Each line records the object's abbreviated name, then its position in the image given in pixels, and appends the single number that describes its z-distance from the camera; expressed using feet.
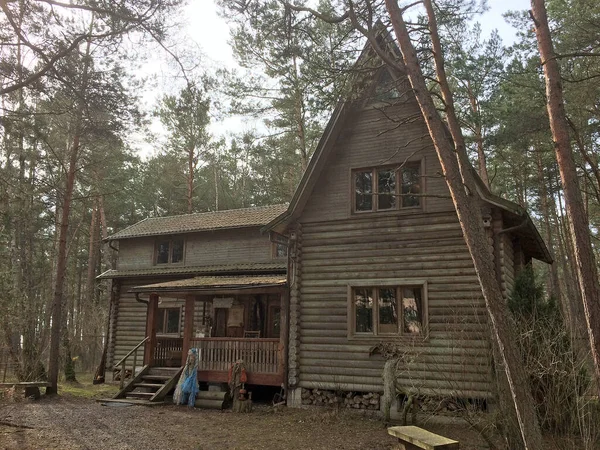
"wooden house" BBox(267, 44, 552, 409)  39.65
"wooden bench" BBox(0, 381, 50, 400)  49.21
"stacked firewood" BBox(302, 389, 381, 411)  41.01
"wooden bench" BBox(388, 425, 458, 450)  23.36
